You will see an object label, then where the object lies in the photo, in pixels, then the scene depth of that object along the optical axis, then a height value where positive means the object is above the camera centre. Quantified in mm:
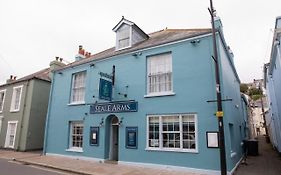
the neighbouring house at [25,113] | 18391 +1480
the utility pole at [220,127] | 8062 +204
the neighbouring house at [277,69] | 10039 +4145
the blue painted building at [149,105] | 10109 +1458
